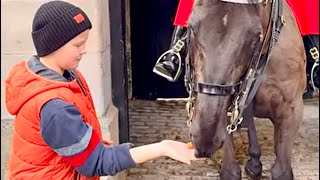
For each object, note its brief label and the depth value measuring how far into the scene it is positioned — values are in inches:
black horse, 113.9
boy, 94.0
